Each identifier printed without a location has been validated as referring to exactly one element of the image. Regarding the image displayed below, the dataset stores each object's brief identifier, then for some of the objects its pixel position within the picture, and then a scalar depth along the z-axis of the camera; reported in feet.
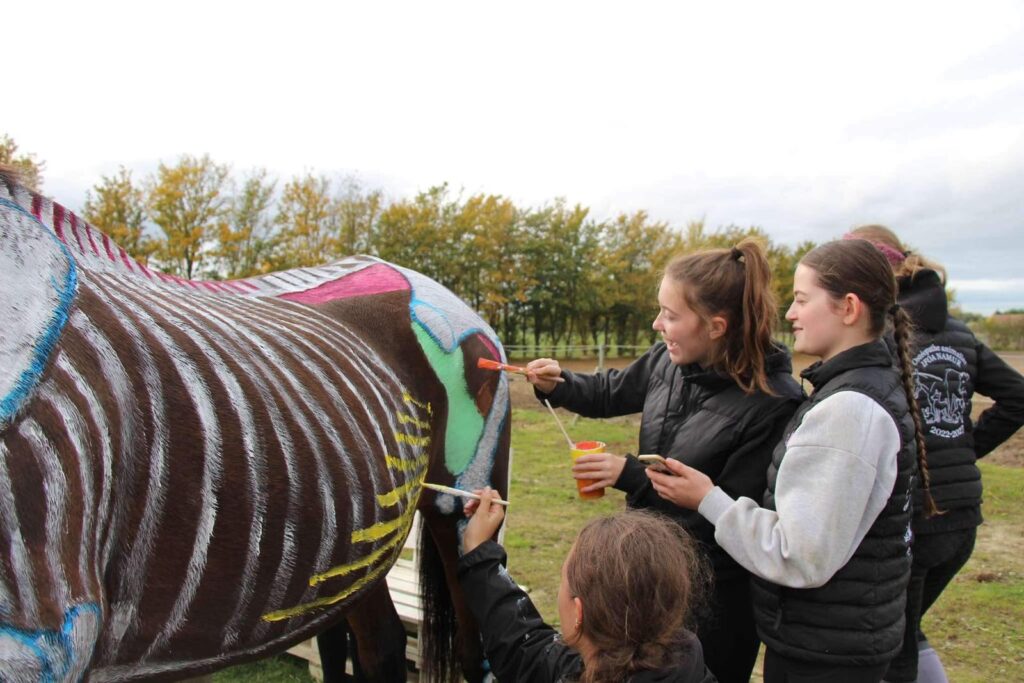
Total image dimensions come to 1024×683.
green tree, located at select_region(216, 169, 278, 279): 56.43
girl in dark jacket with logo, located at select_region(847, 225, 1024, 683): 7.30
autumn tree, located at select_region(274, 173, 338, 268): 62.13
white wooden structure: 9.37
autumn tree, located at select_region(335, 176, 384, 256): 68.13
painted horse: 3.38
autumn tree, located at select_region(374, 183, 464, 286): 69.10
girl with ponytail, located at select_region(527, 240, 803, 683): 5.88
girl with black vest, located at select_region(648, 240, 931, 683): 4.78
